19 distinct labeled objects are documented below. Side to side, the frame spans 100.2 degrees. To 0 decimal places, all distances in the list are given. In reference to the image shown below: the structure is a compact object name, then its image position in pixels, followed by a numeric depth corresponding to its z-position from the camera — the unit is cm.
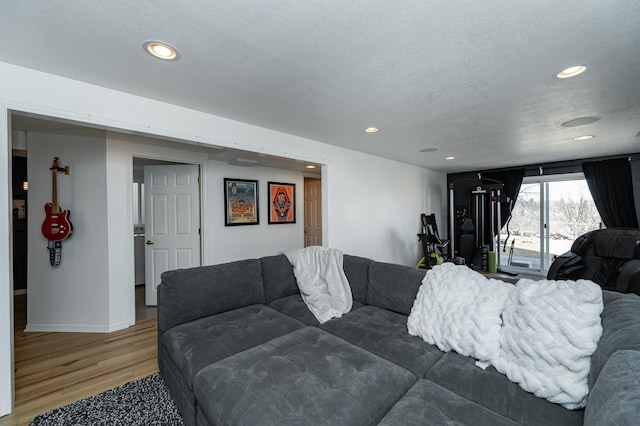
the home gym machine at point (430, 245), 499
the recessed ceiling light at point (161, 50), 146
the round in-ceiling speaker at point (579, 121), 271
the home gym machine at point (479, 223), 569
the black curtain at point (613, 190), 438
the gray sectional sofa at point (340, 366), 109
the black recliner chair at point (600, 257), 334
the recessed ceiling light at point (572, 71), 172
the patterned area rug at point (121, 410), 167
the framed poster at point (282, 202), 472
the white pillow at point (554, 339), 120
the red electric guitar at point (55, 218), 289
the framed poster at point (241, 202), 414
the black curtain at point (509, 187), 558
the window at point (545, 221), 507
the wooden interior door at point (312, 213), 530
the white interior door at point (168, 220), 371
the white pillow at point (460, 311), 152
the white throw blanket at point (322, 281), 229
